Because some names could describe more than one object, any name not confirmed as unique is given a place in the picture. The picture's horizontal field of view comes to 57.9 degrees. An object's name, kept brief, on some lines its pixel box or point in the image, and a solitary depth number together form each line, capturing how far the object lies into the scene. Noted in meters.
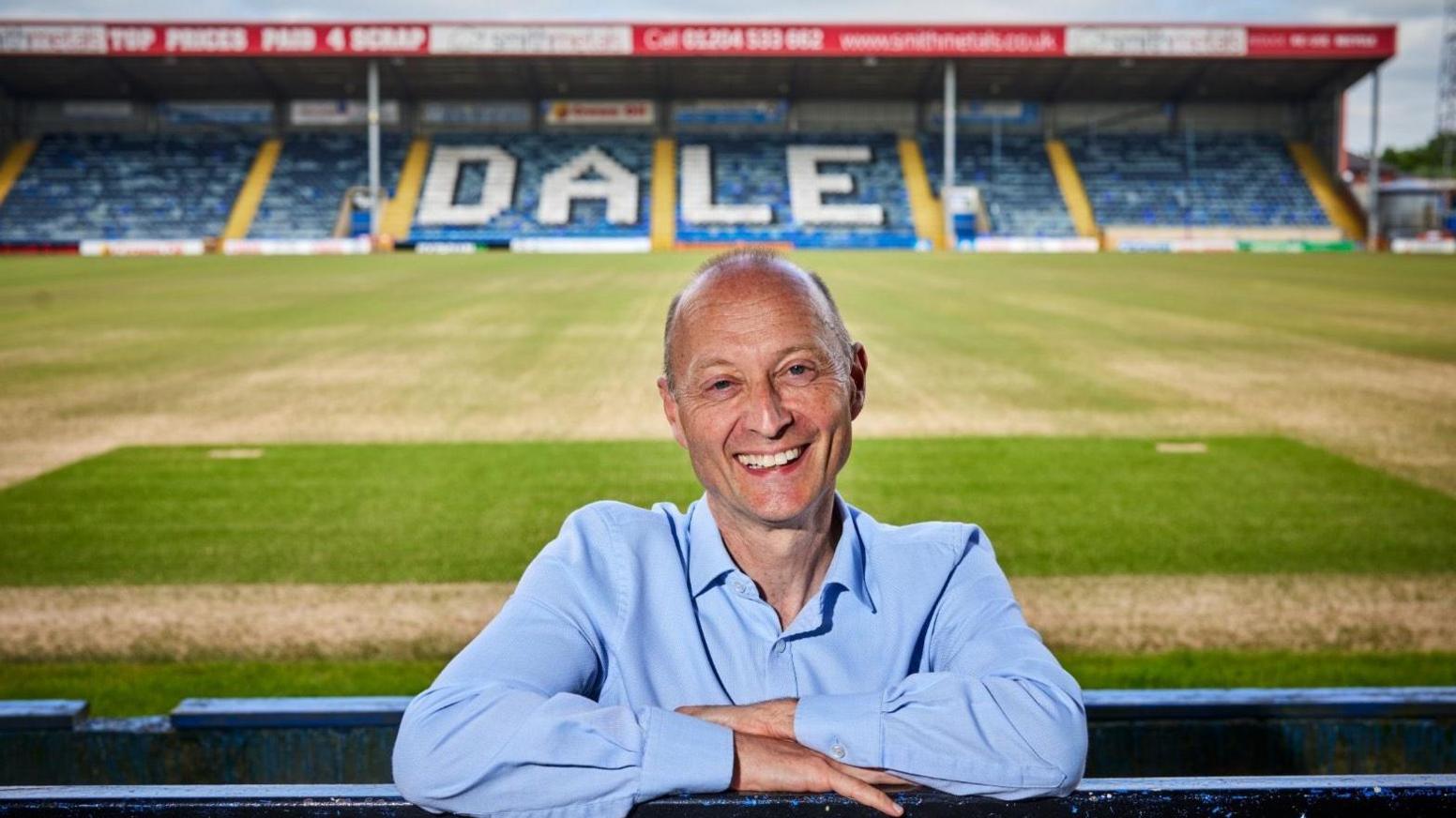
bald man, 1.92
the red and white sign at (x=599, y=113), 60.31
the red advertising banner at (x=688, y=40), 52.12
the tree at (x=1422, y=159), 93.19
